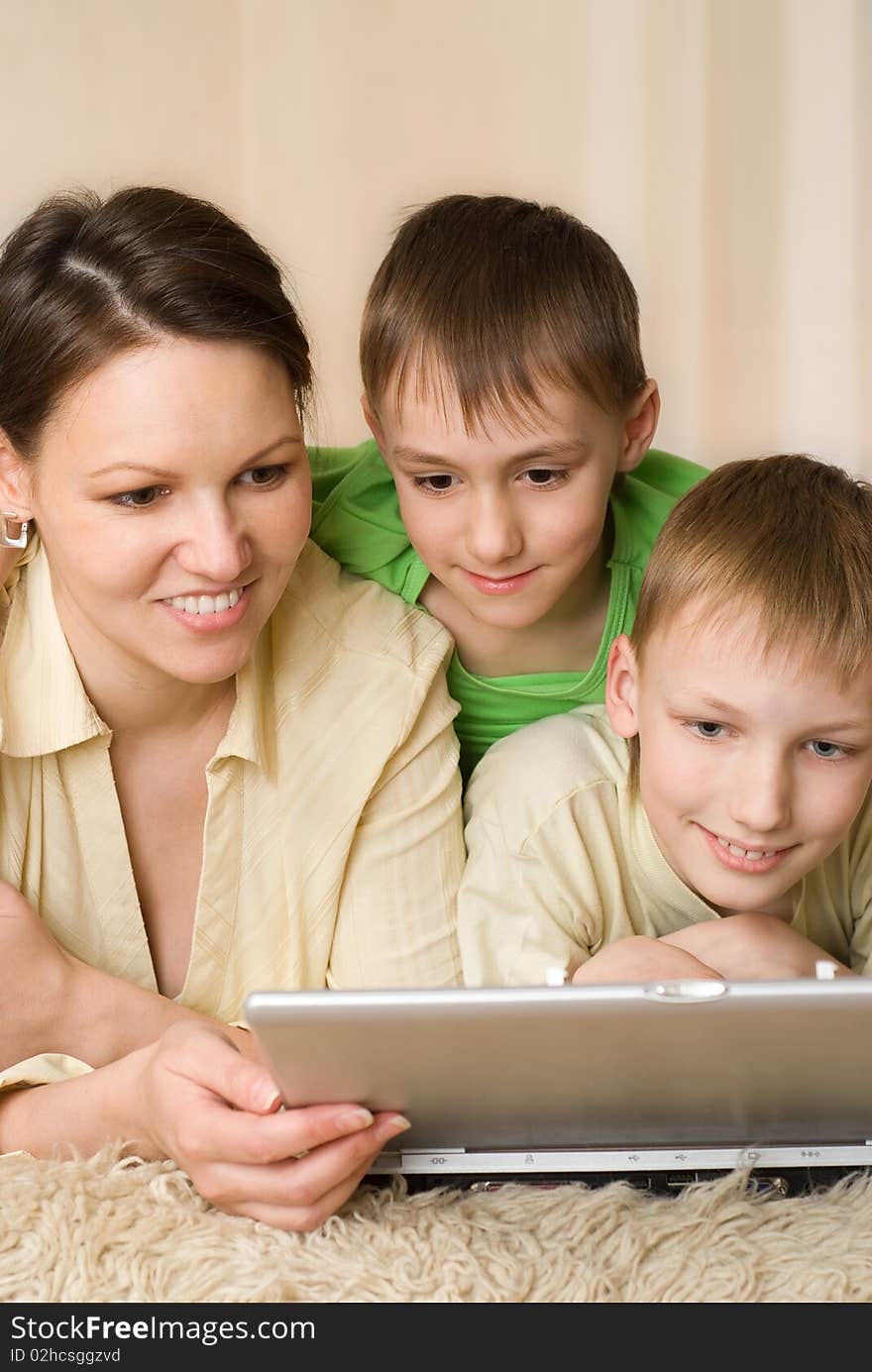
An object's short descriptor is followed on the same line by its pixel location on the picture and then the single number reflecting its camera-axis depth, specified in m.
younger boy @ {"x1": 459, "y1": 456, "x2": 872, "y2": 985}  1.42
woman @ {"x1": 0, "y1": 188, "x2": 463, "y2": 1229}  1.42
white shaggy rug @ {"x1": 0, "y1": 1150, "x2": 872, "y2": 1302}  1.26
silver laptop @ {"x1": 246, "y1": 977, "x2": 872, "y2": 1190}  1.20
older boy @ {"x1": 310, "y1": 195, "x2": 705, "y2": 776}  1.53
